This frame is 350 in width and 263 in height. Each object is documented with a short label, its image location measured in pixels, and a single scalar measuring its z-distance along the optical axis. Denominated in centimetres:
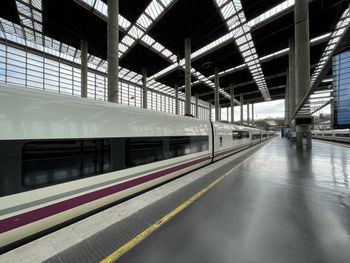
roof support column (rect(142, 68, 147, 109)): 2403
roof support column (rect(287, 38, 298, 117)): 1963
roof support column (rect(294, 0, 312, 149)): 1222
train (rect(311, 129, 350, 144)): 1948
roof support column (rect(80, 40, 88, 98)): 1588
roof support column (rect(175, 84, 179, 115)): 3089
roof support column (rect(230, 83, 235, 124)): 3418
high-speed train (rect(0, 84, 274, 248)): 207
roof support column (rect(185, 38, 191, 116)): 1739
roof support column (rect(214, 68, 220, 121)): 2544
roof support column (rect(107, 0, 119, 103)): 887
